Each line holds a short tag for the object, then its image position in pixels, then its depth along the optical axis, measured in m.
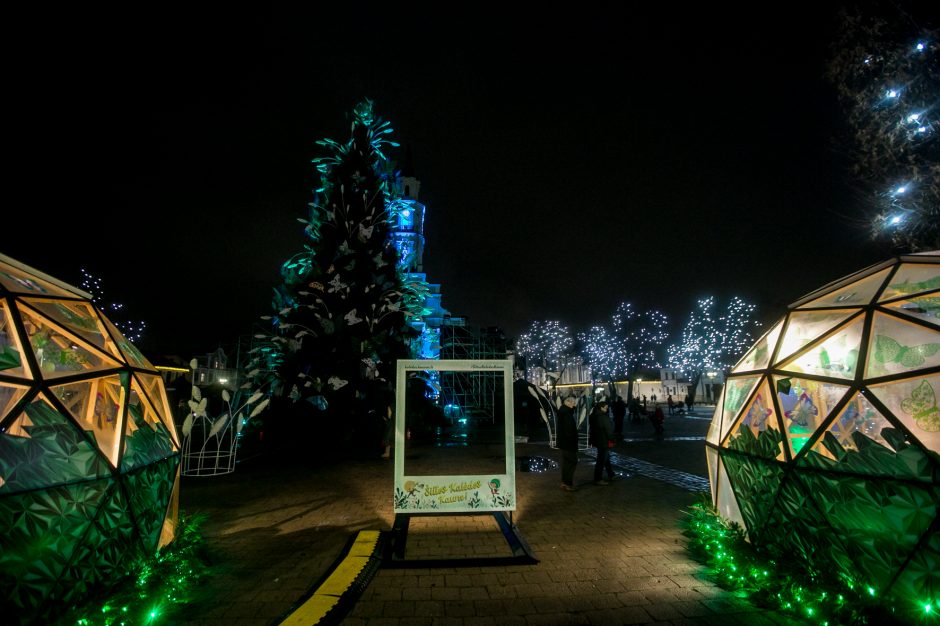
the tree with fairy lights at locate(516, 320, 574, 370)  62.72
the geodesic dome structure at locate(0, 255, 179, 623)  3.12
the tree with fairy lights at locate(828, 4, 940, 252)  10.32
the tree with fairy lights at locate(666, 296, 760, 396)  43.88
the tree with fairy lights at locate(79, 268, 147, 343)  35.00
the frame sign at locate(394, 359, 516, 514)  6.35
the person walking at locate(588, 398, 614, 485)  9.86
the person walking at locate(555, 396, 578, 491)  9.20
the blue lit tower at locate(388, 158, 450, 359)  37.34
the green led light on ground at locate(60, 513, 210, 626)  3.37
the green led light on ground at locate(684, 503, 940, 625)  3.31
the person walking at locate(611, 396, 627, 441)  19.59
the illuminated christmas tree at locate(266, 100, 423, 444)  13.67
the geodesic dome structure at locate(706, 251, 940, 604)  3.43
